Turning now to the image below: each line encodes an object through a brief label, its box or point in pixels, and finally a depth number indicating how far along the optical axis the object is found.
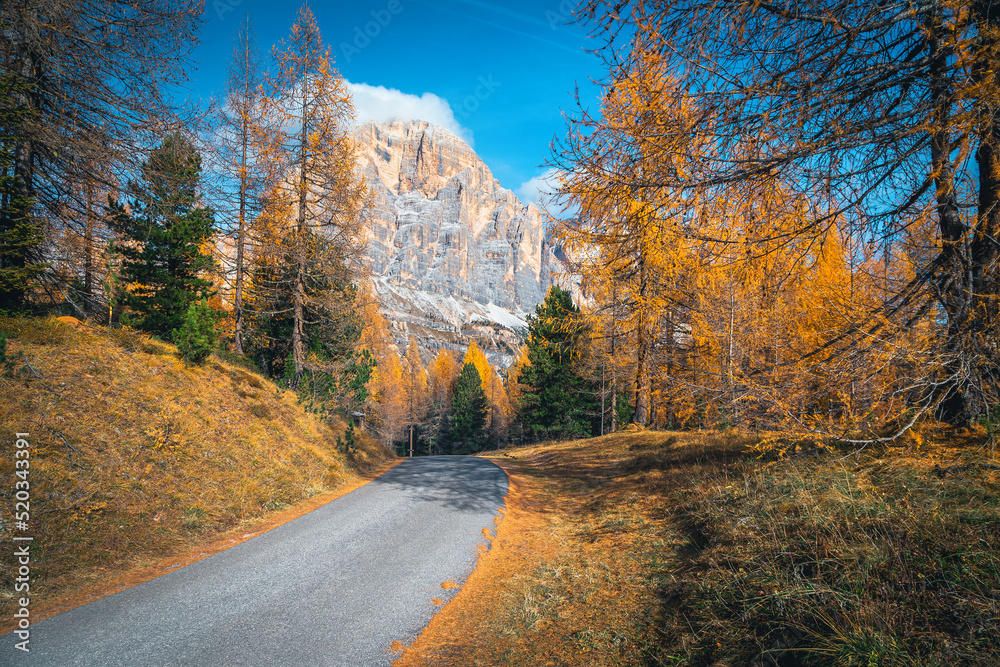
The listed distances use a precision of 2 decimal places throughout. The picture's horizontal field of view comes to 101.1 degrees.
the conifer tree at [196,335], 9.27
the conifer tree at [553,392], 23.31
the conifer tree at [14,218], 6.02
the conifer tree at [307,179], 13.33
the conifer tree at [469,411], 44.19
